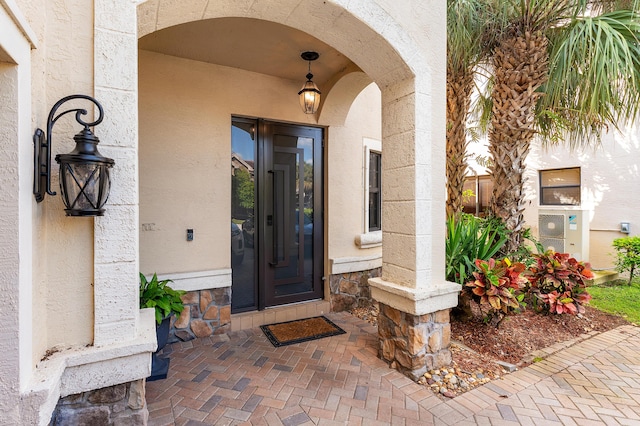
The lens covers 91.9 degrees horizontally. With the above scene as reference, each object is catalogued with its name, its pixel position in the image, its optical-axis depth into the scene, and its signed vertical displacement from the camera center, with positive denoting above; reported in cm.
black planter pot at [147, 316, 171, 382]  281 -141
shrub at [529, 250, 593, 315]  381 -93
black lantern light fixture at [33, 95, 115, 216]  148 +20
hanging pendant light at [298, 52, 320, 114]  395 +148
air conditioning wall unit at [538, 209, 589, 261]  704 -48
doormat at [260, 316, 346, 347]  369 -153
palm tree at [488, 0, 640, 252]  330 +162
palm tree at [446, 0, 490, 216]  398 +208
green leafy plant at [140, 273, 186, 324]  279 -82
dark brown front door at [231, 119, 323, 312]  423 -6
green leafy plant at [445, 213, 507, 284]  363 -46
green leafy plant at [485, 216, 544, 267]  420 -56
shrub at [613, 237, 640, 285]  572 -84
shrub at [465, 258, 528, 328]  314 -78
